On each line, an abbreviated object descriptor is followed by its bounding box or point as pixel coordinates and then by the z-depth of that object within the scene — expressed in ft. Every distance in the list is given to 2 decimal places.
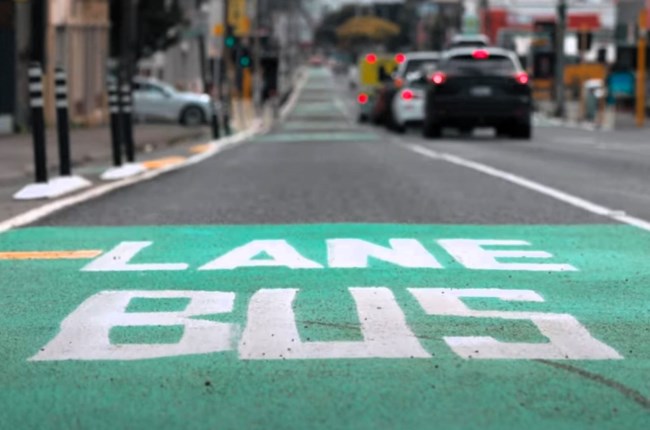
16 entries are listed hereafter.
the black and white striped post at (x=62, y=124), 56.65
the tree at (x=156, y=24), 187.01
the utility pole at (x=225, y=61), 138.21
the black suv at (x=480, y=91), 107.86
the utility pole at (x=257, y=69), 242.17
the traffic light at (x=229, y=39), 155.53
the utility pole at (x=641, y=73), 162.44
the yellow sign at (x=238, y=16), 234.38
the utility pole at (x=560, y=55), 184.75
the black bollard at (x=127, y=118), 71.20
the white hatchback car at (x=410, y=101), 130.21
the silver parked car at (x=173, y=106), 171.12
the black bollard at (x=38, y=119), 51.19
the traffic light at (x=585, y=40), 187.41
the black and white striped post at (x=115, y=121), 66.64
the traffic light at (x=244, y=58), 187.13
